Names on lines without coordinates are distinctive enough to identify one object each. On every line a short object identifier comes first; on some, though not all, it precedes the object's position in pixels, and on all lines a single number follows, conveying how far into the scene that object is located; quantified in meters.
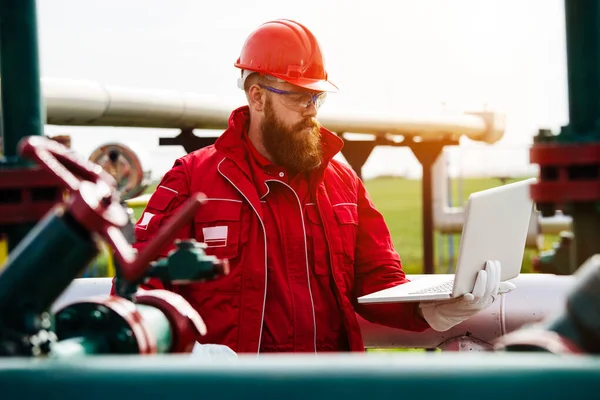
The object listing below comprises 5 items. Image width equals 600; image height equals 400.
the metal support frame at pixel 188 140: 3.62
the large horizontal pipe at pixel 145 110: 2.84
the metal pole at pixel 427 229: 6.16
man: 2.26
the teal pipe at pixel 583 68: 0.89
